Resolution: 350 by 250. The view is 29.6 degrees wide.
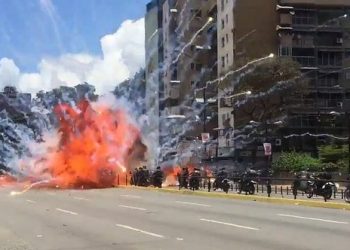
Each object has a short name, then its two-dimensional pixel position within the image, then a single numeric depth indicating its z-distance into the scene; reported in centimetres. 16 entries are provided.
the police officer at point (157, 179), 4519
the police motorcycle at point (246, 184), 3414
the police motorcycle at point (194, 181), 3952
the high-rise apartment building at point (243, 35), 7194
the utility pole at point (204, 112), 5625
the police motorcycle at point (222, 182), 3622
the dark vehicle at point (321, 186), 2820
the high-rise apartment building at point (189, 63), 6006
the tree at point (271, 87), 6172
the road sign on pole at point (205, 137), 4628
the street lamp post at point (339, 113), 6162
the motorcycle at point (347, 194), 2666
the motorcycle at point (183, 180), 4125
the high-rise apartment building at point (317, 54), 7106
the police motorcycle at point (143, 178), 4734
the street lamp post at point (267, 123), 6262
